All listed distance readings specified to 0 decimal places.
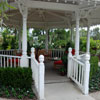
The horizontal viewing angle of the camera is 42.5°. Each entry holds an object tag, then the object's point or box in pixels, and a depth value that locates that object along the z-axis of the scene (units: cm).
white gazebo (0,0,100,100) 390
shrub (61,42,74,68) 537
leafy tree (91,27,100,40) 2248
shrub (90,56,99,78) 521
